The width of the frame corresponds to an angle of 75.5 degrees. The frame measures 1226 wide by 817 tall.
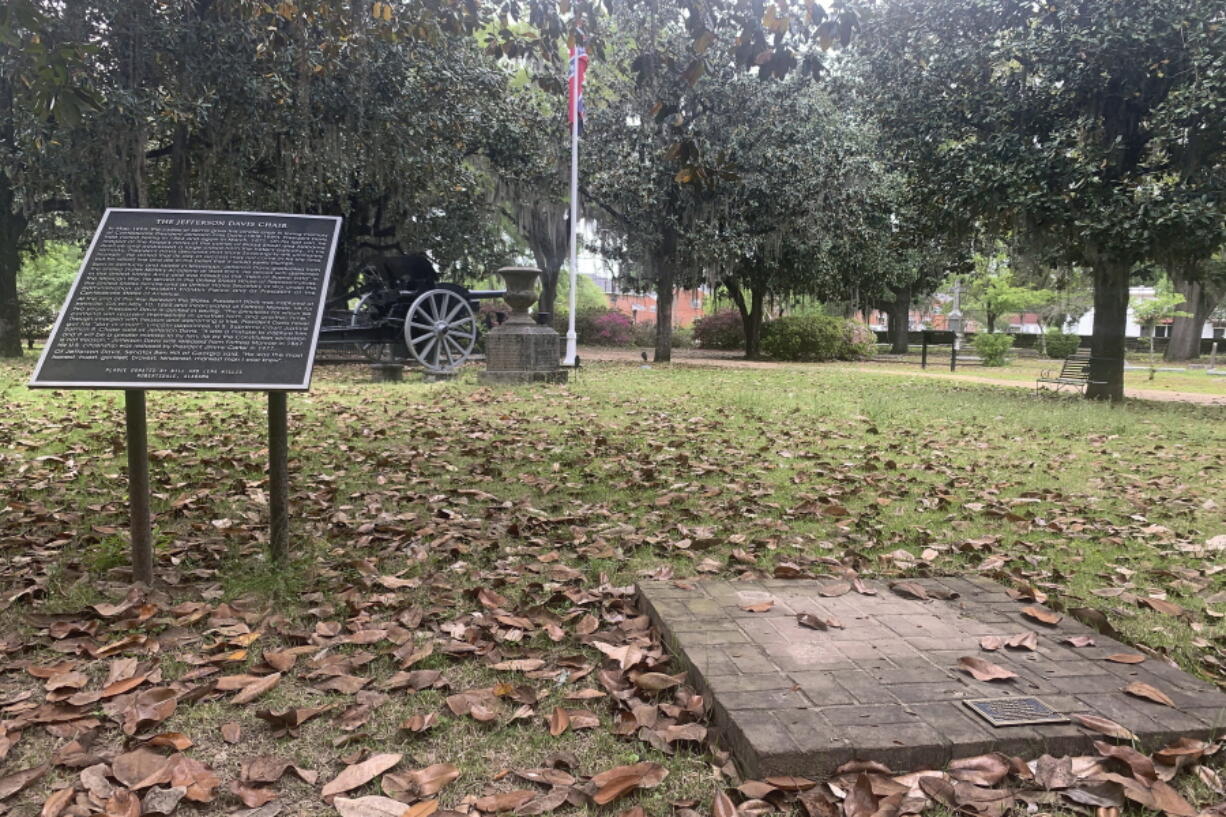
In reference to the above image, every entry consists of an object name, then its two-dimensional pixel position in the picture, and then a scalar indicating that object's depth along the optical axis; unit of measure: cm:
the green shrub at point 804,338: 2528
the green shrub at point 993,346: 2289
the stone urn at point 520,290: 1252
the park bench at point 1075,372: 1307
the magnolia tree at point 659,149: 1714
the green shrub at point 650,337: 3281
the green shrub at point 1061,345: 2903
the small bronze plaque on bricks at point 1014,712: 228
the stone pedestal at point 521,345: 1230
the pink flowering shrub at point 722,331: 3102
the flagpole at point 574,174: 1588
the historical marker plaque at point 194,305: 323
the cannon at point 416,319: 1397
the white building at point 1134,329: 5745
